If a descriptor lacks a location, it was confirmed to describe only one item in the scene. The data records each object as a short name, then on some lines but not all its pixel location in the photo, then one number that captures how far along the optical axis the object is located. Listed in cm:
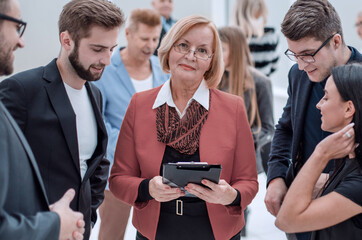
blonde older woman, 197
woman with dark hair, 152
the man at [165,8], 559
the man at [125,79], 301
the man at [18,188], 122
